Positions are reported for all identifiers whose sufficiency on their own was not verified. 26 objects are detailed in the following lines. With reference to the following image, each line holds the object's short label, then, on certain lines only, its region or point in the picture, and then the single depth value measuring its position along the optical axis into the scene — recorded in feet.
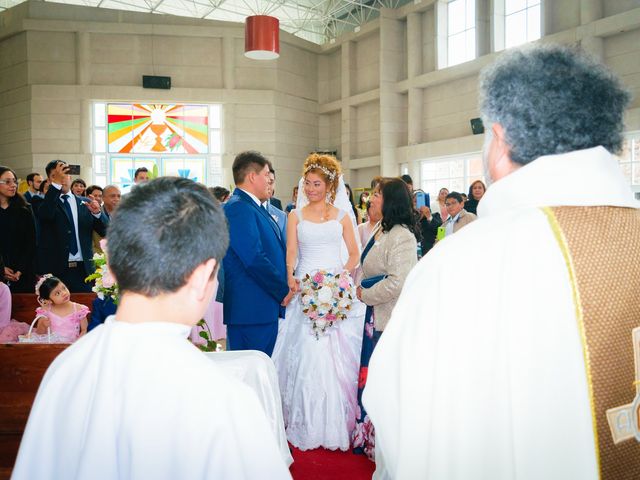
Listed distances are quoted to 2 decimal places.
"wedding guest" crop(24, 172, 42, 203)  27.14
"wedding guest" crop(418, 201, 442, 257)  30.76
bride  12.89
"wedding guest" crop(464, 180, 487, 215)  28.66
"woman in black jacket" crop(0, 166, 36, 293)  18.39
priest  3.88
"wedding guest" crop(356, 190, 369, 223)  25.46
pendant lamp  34.14
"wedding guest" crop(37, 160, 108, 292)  19.51
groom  12.03
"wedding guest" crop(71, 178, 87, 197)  28.32
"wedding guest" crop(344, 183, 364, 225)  25.27
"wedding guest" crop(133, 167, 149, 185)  24.49
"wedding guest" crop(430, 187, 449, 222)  34.40
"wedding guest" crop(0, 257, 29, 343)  14.60
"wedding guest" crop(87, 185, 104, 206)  29.33
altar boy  3.35
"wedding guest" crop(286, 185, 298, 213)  27.78
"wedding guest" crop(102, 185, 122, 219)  22.85
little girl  13.99
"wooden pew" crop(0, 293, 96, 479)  9.50
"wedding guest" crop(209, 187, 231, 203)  21.04
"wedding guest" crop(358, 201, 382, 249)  13.09
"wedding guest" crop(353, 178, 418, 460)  11.41
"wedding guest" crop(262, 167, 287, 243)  17.55
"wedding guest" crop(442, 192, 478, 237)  25.46
